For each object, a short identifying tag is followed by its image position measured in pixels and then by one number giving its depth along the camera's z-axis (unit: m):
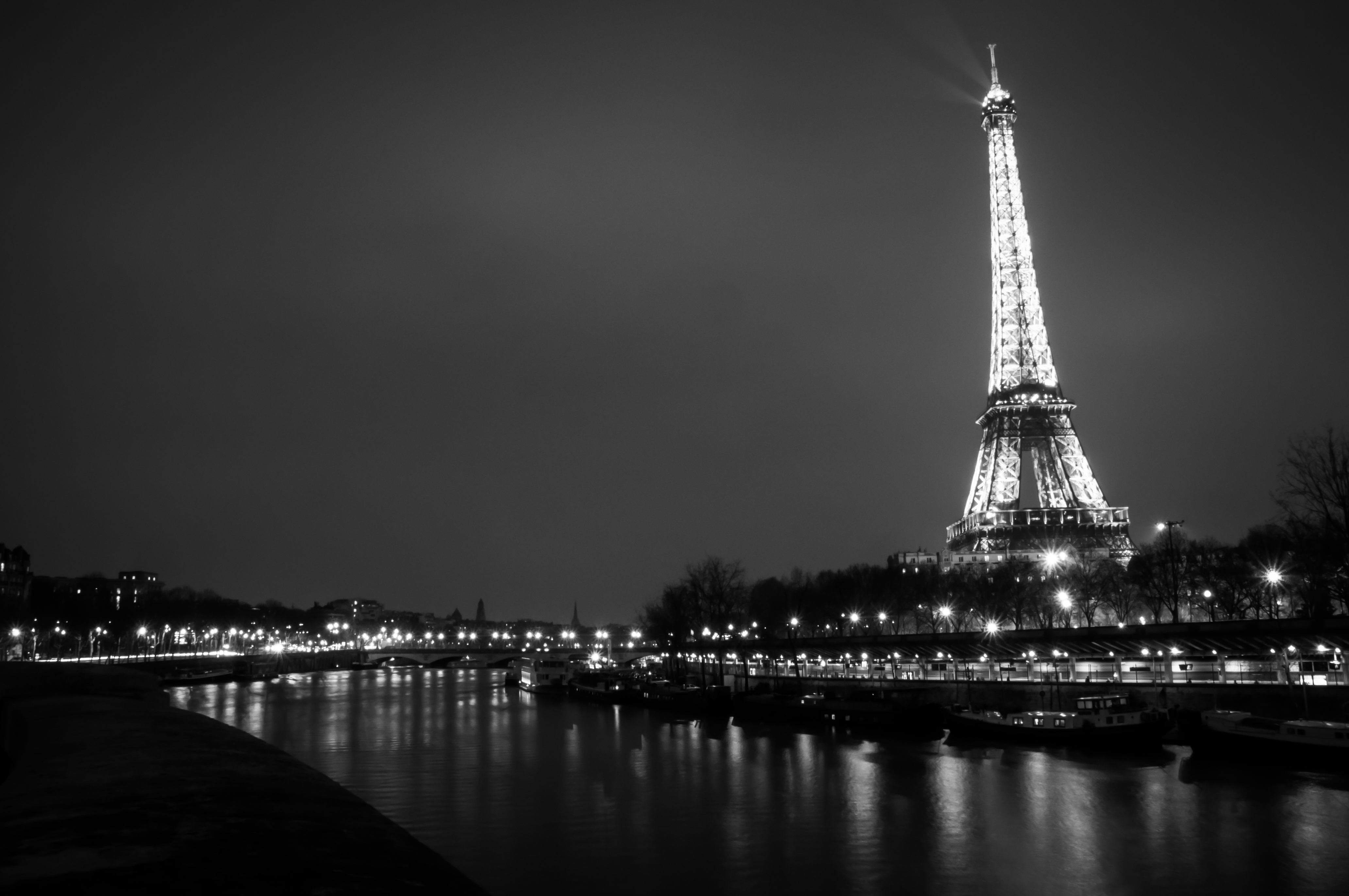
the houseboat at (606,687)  78.69
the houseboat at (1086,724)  41.53
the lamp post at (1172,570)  64.88
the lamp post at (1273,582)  54.84
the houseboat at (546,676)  95.62
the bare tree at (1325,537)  45.66
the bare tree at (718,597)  97.44
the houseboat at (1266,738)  34.50
